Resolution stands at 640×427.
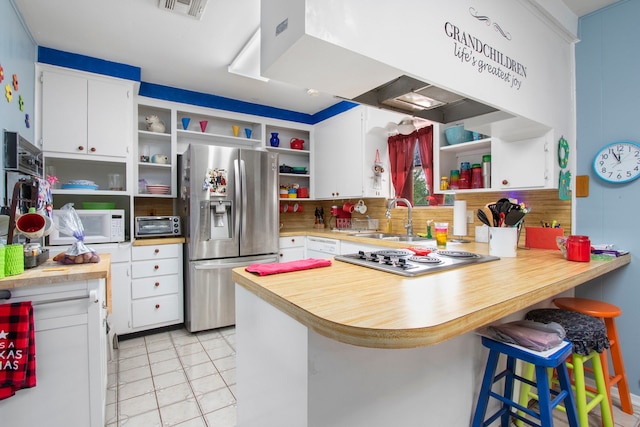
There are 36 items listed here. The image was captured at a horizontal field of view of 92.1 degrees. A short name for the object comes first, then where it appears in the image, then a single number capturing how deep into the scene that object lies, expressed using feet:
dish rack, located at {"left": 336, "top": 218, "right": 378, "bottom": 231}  12.37
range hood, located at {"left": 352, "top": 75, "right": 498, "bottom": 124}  4.61
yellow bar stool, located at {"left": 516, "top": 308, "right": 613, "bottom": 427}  4.57
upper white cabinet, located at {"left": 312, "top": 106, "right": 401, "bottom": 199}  11.13
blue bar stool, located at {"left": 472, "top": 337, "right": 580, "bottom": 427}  3.73
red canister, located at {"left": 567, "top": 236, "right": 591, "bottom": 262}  5.45
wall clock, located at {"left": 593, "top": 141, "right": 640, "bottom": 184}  6.35
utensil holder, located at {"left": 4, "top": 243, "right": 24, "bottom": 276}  4.50
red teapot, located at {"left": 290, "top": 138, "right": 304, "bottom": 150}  13.78
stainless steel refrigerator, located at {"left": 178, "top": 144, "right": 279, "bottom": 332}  9.67
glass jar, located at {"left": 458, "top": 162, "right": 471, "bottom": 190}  8.38
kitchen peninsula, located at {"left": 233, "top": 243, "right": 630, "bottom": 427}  2.64
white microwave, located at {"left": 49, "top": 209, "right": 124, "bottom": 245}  8.83
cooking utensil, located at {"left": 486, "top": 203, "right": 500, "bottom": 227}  6.08
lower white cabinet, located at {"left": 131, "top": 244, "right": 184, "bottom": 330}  9.44
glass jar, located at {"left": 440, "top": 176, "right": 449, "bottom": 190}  8.55
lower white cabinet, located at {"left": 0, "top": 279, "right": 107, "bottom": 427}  4.52
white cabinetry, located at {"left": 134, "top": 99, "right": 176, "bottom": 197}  10.70
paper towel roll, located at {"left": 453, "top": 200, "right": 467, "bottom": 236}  8.56
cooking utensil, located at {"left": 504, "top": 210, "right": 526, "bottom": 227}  5.79
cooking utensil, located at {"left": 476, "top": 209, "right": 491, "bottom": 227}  6.30
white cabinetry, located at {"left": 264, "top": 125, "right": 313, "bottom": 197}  13.66
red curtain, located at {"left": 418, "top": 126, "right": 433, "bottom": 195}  10.10
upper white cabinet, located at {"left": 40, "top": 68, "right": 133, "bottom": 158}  8.49
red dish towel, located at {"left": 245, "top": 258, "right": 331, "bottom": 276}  4.33
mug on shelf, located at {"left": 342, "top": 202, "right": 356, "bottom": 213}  13.02
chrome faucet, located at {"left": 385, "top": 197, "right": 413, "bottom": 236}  9.62
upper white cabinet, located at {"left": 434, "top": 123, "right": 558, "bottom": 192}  6.55
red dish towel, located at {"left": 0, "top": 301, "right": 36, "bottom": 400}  4.16
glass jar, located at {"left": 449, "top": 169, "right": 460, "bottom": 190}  8.64
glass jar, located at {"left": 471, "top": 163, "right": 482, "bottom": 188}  8.07
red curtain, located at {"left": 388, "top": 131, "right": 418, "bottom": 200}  10.87
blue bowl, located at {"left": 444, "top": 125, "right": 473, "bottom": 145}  8.10
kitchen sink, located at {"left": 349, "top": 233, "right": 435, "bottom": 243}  9.62
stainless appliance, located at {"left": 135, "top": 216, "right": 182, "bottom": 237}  9.73
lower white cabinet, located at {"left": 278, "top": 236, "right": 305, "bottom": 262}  11.93
